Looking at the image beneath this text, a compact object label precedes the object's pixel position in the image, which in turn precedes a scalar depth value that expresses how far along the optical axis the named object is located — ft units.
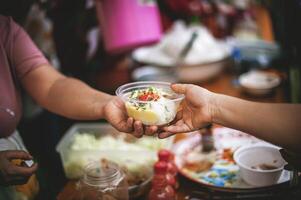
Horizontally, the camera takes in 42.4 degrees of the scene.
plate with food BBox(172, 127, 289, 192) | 4.67
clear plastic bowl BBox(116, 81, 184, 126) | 4.21
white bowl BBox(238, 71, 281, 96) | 7.67
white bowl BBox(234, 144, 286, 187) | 4.62
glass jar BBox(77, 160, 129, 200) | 4.57
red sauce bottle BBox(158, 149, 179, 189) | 4.82
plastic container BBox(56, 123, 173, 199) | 5.47
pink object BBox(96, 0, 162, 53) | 7.82
